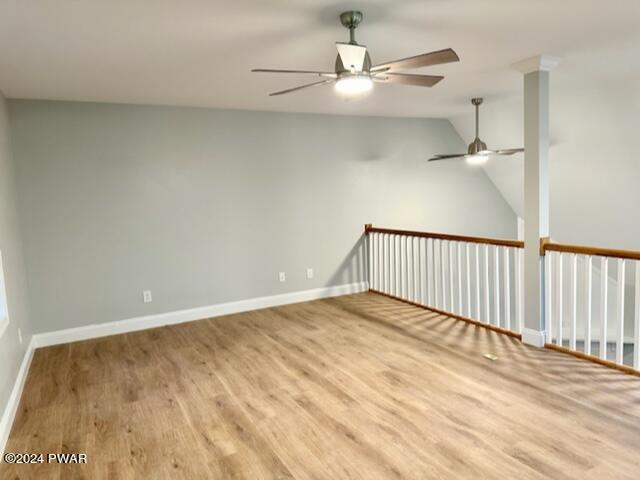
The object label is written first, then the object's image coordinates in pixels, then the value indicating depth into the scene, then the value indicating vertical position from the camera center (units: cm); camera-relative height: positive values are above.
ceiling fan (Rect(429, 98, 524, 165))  517 +50
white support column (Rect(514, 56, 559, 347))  366 +3
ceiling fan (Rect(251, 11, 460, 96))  235 +75
